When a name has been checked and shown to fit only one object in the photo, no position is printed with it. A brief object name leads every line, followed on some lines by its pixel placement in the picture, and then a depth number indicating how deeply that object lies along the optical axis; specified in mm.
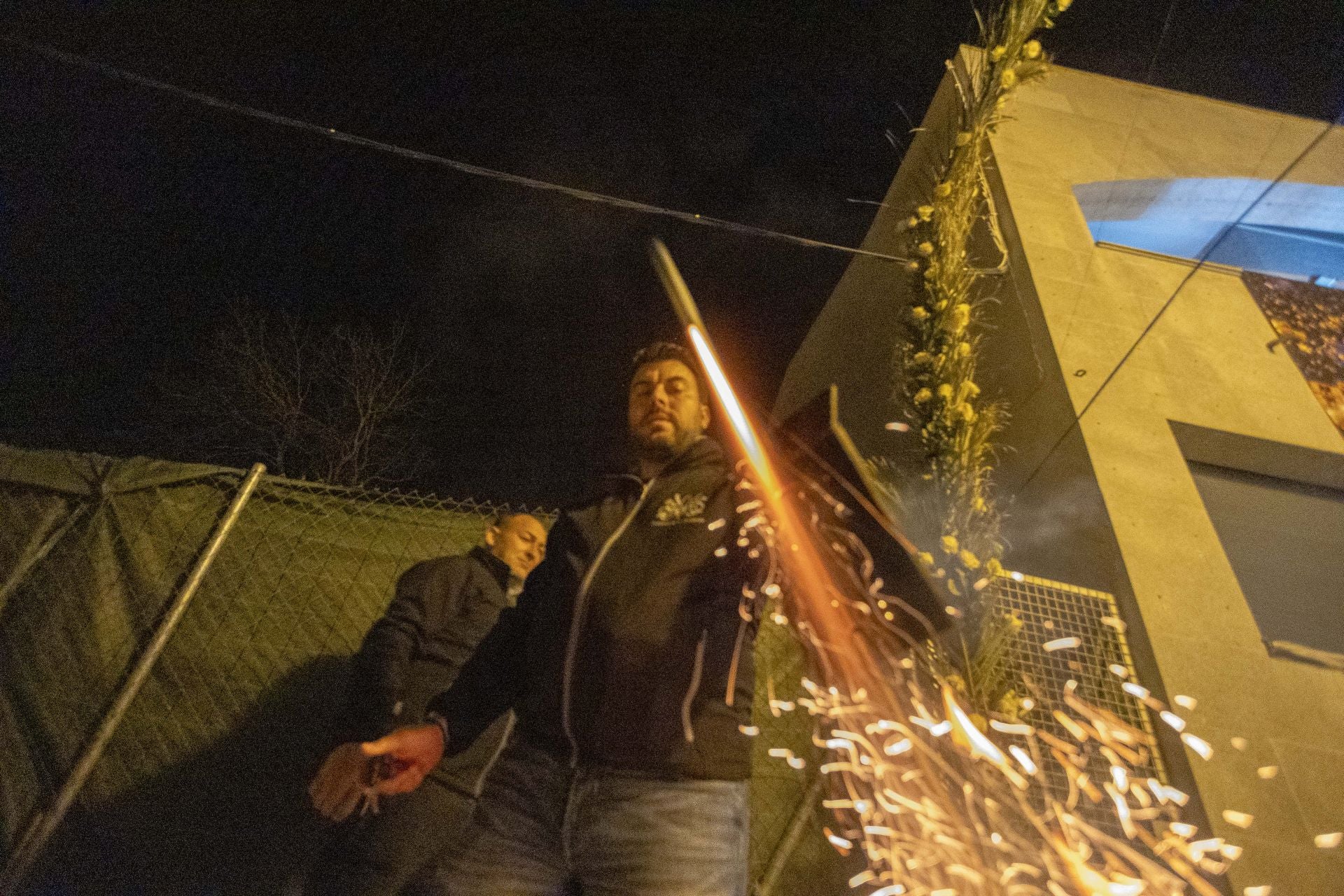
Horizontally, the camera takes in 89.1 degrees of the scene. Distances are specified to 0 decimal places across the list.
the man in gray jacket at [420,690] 2606
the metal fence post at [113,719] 3041
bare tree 12305
